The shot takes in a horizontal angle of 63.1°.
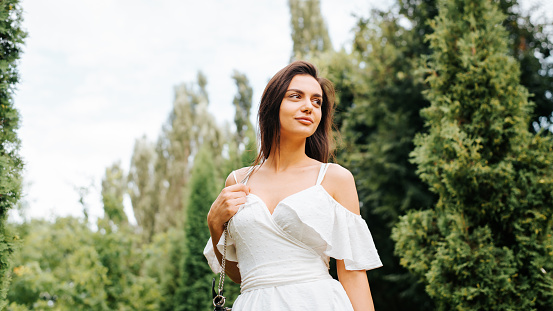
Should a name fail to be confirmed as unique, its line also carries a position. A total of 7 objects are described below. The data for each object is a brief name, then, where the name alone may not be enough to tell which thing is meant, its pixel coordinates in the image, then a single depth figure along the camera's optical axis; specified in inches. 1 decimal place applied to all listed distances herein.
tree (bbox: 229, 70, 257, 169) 746.8
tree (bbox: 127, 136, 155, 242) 749.3
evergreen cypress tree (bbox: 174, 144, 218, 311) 423.2
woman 71.9
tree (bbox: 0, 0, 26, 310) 114.8
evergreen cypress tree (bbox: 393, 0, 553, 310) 165.0
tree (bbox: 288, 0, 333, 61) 754.2
